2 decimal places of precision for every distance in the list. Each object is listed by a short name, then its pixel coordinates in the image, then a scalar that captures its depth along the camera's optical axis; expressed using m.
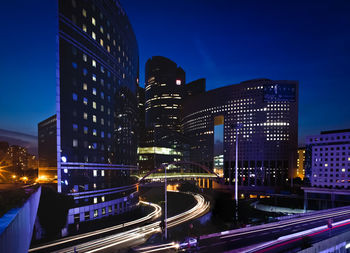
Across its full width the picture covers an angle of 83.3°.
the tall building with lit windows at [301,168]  183.70
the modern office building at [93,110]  37.34
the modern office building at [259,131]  117.62
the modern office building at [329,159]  85.62
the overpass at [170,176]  74.62
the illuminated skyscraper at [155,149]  97.06
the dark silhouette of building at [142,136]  101.50
